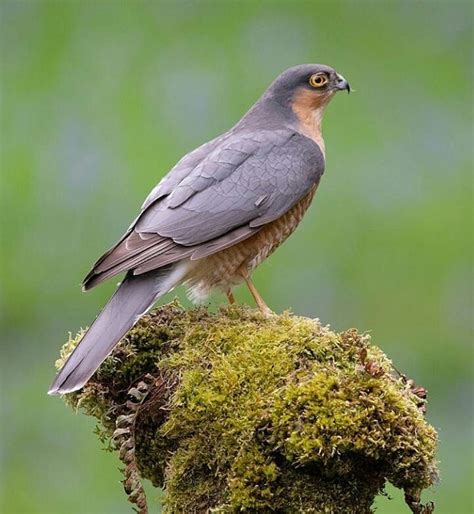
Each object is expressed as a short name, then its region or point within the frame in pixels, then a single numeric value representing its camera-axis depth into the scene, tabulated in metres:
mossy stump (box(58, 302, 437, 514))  8.37
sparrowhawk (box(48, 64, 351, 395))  10.30
